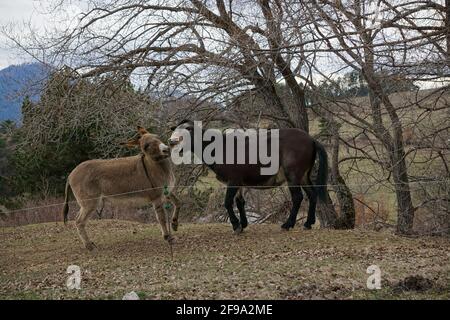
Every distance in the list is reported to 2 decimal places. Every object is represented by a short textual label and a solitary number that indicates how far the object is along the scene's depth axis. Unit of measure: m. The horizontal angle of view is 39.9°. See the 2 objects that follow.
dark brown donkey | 11.65
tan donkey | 11.19
